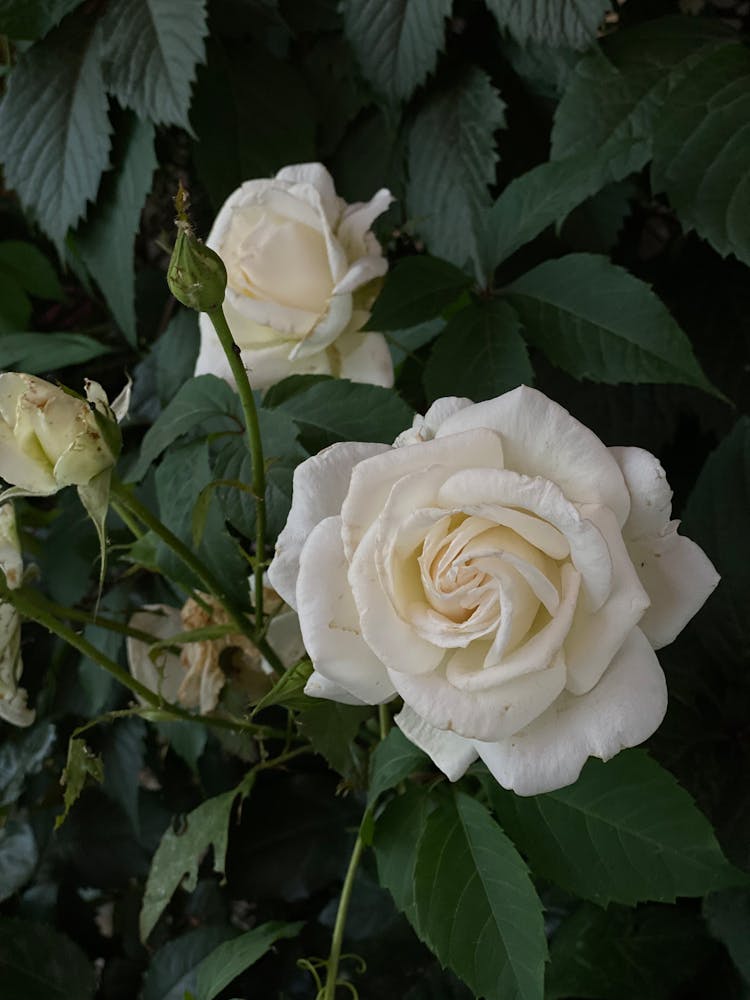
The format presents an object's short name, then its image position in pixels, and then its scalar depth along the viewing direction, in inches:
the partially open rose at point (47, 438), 12.3
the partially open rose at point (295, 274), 17.1
